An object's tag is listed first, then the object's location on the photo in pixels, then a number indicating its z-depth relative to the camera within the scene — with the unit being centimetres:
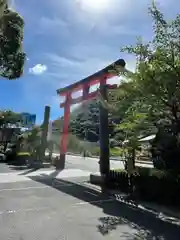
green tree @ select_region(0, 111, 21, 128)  2538
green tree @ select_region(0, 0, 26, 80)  510
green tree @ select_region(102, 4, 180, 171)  540
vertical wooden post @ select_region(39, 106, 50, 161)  1455
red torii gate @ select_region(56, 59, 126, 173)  869
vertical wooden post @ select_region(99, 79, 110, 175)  867
